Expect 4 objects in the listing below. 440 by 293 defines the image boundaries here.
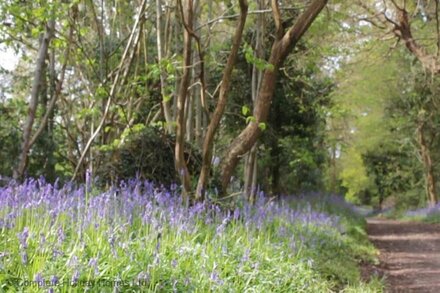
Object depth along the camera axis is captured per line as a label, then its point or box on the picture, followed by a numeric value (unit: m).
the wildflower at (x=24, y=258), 2.51
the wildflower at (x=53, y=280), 2.24
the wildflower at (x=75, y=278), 2.33
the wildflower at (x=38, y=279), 2.26
